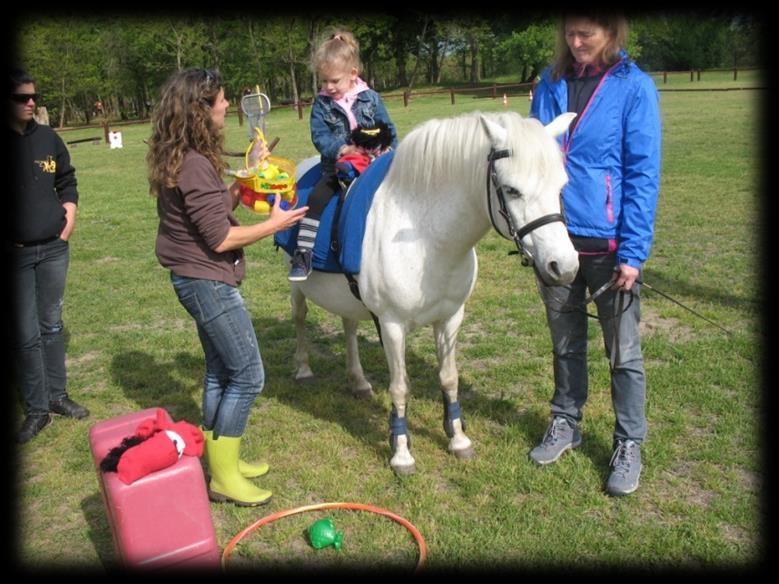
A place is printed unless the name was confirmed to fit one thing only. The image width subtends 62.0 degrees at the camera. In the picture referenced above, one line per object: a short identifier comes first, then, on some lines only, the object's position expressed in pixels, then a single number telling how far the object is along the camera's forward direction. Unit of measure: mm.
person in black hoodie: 4191
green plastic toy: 3221
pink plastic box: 2758
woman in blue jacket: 3176
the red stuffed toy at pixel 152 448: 2756
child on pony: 4059
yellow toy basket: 3371
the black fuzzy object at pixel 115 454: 2840
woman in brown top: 2969
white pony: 2914
